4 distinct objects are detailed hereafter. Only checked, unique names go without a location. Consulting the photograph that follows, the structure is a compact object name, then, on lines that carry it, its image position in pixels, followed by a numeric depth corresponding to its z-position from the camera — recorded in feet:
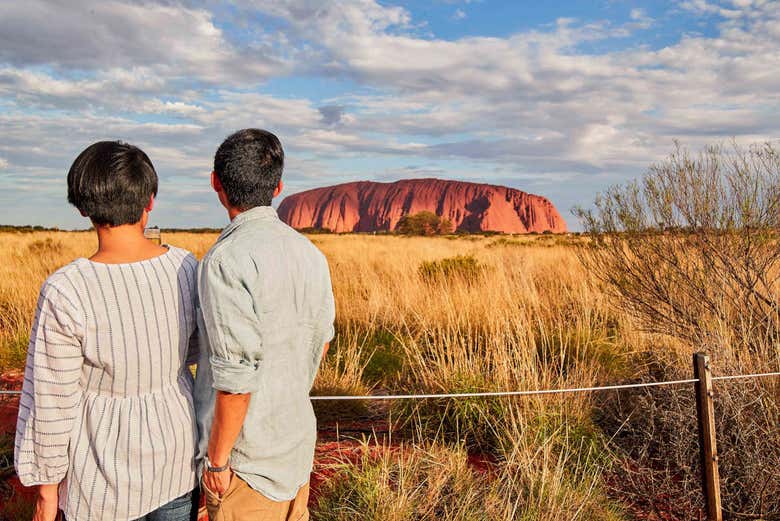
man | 5.01
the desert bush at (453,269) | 34.40
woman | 4.77
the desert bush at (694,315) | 12.52
